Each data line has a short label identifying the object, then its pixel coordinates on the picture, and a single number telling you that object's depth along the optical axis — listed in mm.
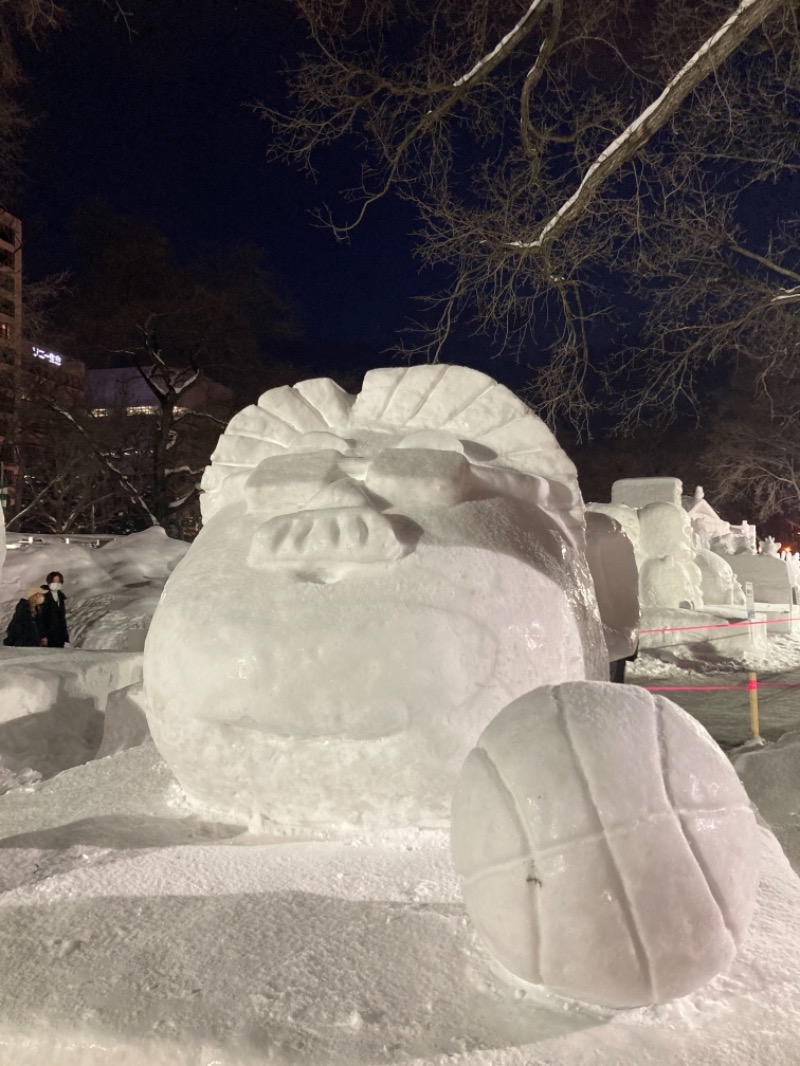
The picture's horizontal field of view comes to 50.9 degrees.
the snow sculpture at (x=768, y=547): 21438
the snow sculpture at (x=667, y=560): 15359
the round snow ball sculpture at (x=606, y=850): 1896
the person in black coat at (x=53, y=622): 9797
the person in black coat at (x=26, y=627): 9617
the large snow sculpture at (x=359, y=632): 2949
